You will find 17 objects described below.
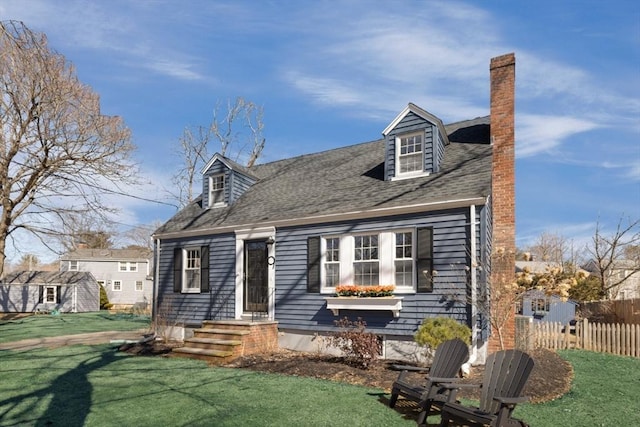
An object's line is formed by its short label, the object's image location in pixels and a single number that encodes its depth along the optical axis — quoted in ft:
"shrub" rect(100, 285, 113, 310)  126.82
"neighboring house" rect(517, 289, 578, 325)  80.07
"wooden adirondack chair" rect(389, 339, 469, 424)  19.22
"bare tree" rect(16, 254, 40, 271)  234.58
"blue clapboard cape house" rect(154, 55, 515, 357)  33.99
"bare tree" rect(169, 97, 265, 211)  107.04
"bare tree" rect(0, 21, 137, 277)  63.00
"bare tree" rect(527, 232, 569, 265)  127.65
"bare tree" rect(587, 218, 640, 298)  81.05
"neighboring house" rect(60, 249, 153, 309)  142.20
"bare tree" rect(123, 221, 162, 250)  183.89
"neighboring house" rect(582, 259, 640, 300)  93.94
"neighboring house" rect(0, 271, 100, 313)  111.24
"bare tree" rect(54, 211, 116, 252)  72.43
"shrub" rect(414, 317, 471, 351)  29.81
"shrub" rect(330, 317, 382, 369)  30.99
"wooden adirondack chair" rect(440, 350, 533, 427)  15.76
